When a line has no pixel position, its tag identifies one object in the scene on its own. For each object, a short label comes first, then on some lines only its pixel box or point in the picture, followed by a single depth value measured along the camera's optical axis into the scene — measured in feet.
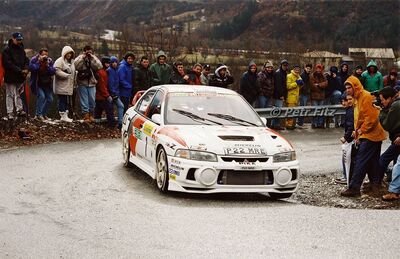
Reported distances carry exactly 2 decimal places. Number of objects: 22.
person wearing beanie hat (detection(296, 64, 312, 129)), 69.26
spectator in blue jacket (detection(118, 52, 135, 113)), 59.52
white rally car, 31.96
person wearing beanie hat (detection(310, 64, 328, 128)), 69.72
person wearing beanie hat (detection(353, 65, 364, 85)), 70.59
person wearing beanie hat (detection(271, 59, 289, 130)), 66.44
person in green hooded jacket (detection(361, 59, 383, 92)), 69.97
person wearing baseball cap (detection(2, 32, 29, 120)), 53.72
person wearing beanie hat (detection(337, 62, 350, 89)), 72.23
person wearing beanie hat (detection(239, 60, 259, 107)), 64.75
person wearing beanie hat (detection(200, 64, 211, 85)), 63.17
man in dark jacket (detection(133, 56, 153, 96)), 60.13
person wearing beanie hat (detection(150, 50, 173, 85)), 60.34
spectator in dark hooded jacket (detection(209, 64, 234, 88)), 62.39
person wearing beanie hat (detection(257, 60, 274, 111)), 65.72
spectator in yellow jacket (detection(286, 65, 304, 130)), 67.72
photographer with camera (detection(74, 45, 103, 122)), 57.52
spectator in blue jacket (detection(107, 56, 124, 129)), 59.16
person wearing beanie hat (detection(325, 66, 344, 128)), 70.90
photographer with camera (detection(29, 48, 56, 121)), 55.57
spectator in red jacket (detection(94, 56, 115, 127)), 58.54
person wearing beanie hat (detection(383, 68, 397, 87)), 67.05
